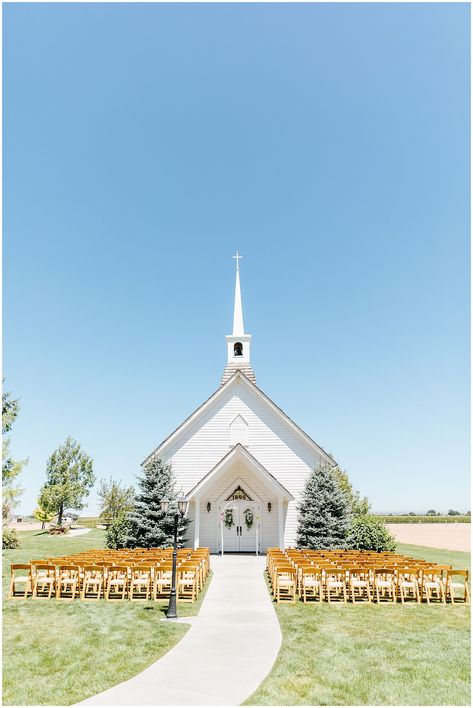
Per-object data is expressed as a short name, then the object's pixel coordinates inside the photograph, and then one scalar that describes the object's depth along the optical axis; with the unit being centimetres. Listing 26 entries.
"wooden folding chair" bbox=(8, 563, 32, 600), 1289
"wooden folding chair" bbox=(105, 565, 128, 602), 1295
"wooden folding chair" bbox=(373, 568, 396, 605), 1293
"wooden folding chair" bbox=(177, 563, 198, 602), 1295
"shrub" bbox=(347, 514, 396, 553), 2247
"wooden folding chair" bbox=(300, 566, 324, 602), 1268
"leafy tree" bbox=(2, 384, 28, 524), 2847
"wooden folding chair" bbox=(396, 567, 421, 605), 1295
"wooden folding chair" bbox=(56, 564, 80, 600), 1289
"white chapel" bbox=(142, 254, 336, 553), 2356
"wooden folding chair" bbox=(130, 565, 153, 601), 1291
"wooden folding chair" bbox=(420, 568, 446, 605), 1294
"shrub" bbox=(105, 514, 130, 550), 2314
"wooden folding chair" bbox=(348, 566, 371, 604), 1294
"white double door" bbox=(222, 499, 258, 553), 2416
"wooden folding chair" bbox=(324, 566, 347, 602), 1289
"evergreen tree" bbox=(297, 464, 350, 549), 2231
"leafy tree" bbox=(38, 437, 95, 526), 5106
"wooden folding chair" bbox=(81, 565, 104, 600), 1286
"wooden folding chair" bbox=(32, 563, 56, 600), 1297
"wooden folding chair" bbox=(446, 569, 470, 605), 1285
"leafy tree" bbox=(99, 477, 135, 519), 4759
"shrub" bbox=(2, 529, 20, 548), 2752
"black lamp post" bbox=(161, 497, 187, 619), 1086
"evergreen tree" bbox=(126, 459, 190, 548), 2216
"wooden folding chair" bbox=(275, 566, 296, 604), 1294
